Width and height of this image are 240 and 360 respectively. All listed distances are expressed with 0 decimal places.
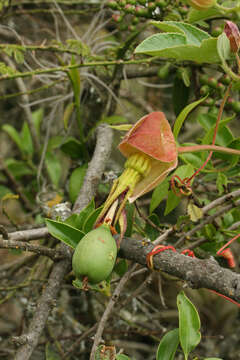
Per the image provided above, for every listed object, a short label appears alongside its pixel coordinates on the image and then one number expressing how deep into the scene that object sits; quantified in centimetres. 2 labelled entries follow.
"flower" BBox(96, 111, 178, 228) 93
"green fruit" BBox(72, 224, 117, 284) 89
